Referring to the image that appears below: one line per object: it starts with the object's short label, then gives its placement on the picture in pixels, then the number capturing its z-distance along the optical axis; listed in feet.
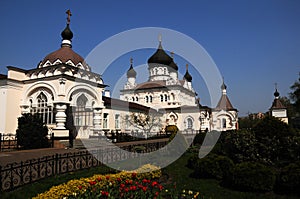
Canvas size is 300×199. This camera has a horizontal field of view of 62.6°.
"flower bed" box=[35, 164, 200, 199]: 20.21
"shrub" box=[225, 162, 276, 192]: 24.20
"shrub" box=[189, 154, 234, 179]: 29.07
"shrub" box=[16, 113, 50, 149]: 52.75
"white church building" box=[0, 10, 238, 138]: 64.85
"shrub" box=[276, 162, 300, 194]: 23.33
